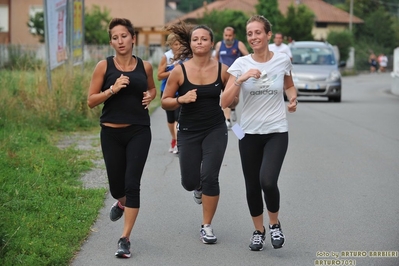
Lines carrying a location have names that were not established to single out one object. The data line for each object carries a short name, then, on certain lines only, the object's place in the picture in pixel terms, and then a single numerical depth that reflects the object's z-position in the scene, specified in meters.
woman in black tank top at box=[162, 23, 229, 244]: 6.59
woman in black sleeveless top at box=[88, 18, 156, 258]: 6.31
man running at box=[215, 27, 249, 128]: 14.39
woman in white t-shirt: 6.25
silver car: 23.98
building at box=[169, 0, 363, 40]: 91.19
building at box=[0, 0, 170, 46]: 62.04
